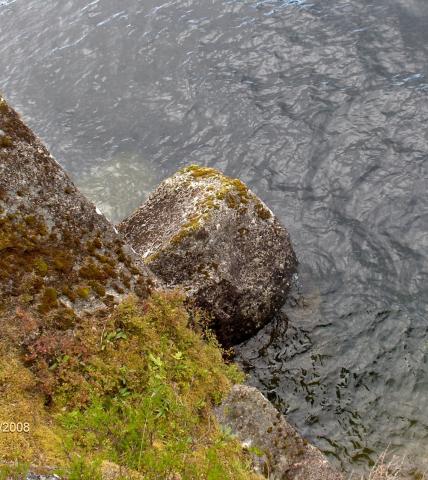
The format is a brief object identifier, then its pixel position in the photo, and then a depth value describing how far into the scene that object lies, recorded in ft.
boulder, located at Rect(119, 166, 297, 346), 37.11
